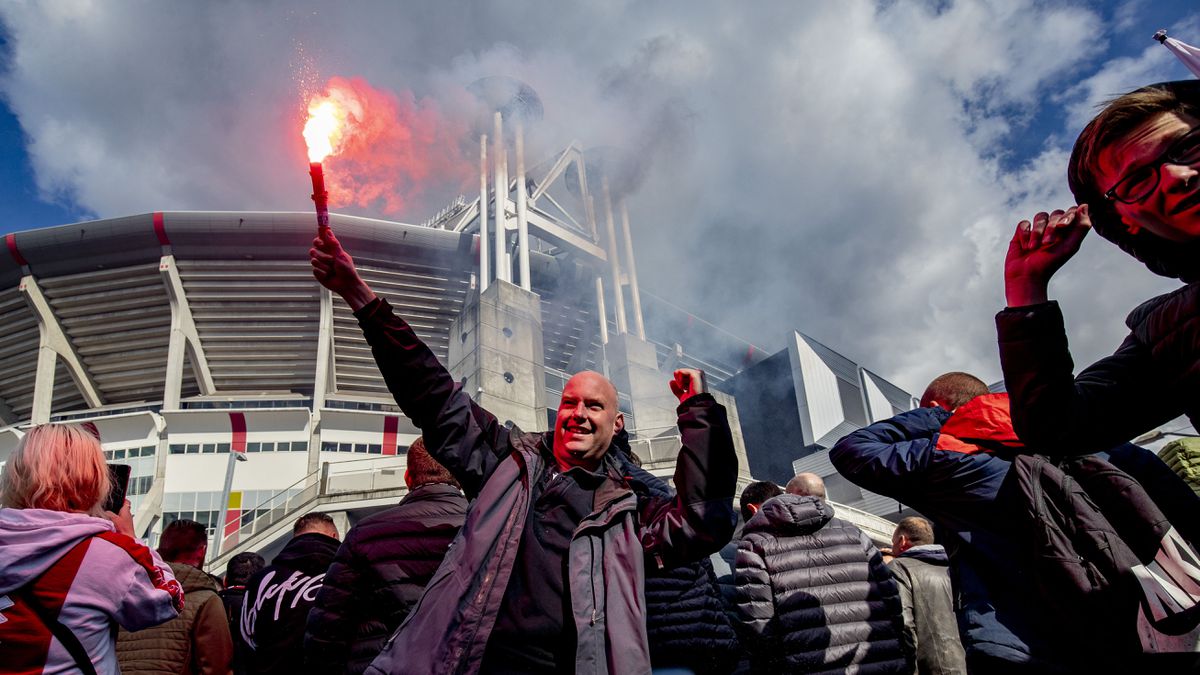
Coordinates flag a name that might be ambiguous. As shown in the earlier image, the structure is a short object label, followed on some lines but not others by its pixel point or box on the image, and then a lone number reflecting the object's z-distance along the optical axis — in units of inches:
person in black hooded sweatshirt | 115.6
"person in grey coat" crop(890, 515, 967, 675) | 121.2
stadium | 928.9
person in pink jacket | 69.8
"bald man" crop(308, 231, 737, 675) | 62.6
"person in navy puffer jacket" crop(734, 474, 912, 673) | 106.5
